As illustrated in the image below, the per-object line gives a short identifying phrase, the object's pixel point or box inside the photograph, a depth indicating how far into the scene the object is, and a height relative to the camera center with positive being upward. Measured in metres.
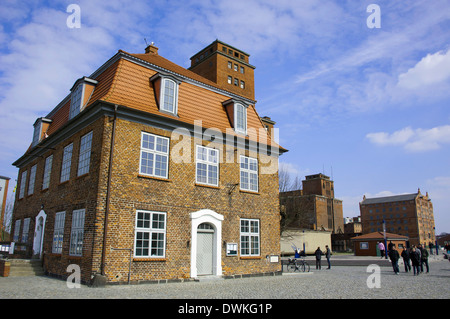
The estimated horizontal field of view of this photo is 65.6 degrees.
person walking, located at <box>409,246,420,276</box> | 18.77 -0.81
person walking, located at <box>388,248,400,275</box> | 19.60 -0.96
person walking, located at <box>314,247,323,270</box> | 24.07 -1.07
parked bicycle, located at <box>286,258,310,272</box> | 21.82 -1.42
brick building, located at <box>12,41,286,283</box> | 13.84 +2.68
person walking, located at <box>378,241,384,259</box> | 34.85 -0.55
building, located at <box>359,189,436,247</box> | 107.44 +8.25
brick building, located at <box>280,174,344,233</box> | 83.81 +9.20
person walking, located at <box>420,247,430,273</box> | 20.20 -0.93
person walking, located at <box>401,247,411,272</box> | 20.45 -0.89
